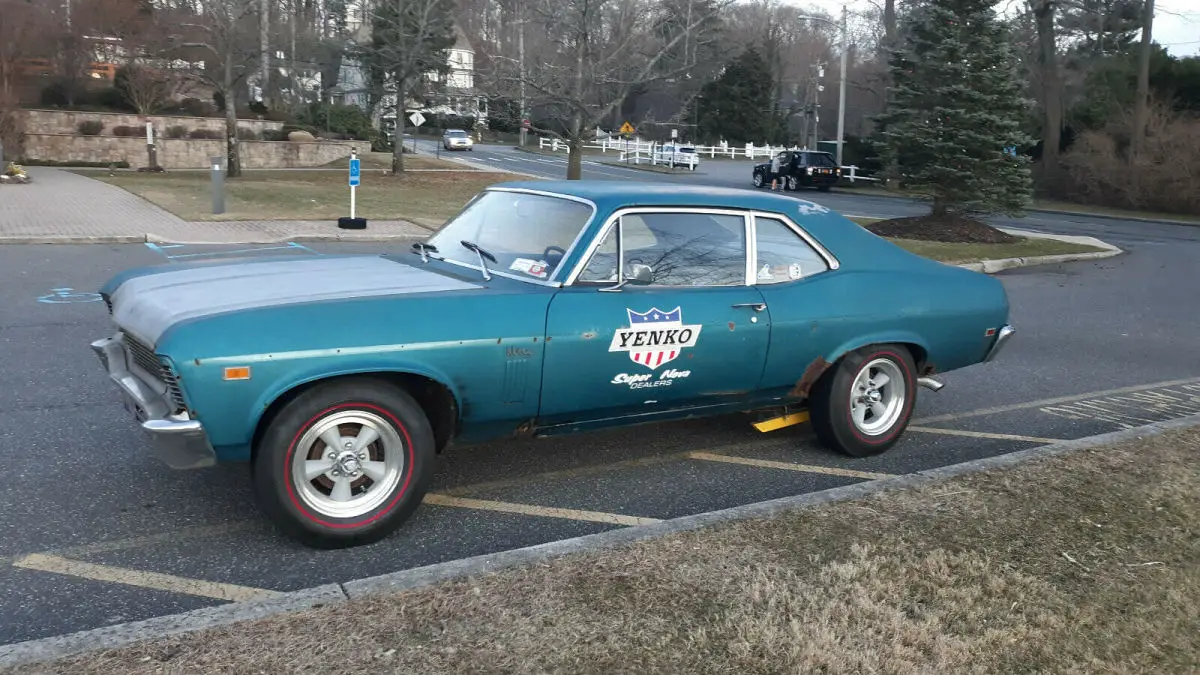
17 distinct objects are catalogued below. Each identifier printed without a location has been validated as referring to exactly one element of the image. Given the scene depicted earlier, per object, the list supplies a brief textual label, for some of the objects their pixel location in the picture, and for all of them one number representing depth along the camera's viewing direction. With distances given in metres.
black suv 37.91
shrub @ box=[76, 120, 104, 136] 33.00
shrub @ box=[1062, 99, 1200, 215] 31.81
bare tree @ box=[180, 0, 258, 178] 26.62
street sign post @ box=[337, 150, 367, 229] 17.06
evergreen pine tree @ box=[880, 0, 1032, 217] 20.36
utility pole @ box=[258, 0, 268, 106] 29.65
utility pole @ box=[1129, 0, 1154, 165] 32.31
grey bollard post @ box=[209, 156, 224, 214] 18.14
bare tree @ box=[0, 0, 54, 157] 27.76
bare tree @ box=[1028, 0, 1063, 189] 37.62
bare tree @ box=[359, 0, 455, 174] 31.28
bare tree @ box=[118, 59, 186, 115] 34.84
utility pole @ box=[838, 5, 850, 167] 39.85
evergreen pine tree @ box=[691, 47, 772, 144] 67.81
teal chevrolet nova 3.92
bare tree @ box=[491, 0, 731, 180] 20.83
